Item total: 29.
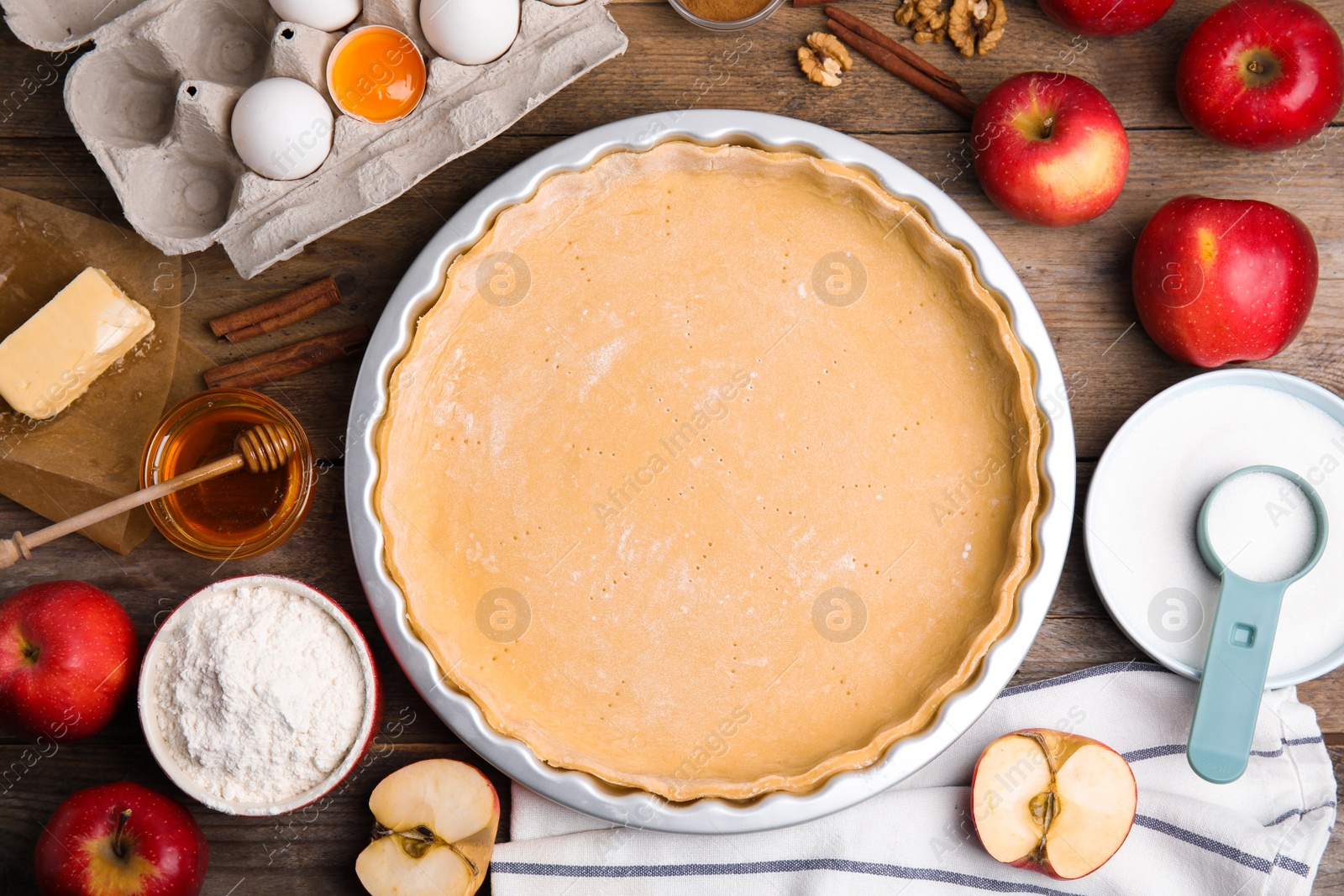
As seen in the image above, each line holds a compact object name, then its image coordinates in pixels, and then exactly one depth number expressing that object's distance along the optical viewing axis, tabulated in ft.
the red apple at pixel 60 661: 2.90
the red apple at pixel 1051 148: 2.97
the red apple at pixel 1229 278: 2.97
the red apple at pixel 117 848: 2.89
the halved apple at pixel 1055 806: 2.96
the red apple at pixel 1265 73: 2.98
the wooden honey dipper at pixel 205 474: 2.88
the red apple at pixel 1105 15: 2.99
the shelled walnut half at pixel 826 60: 3.05
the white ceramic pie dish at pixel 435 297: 2.88
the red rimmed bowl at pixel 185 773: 2.90
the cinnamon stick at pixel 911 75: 3.06
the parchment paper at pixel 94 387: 3.02
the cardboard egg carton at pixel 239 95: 2.91
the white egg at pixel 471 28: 2.87
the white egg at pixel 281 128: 2.88
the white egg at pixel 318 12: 2.90
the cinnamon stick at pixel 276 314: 3.05
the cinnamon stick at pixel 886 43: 3.07
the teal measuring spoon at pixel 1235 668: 2.97
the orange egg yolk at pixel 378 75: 2.94
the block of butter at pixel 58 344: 2.97
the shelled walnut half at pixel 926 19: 3.05
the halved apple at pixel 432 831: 2.96
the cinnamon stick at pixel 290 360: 3.05
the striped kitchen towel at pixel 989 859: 3.00
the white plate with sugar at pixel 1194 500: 3.04
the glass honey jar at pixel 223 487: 2.99
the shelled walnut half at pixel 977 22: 3.05
